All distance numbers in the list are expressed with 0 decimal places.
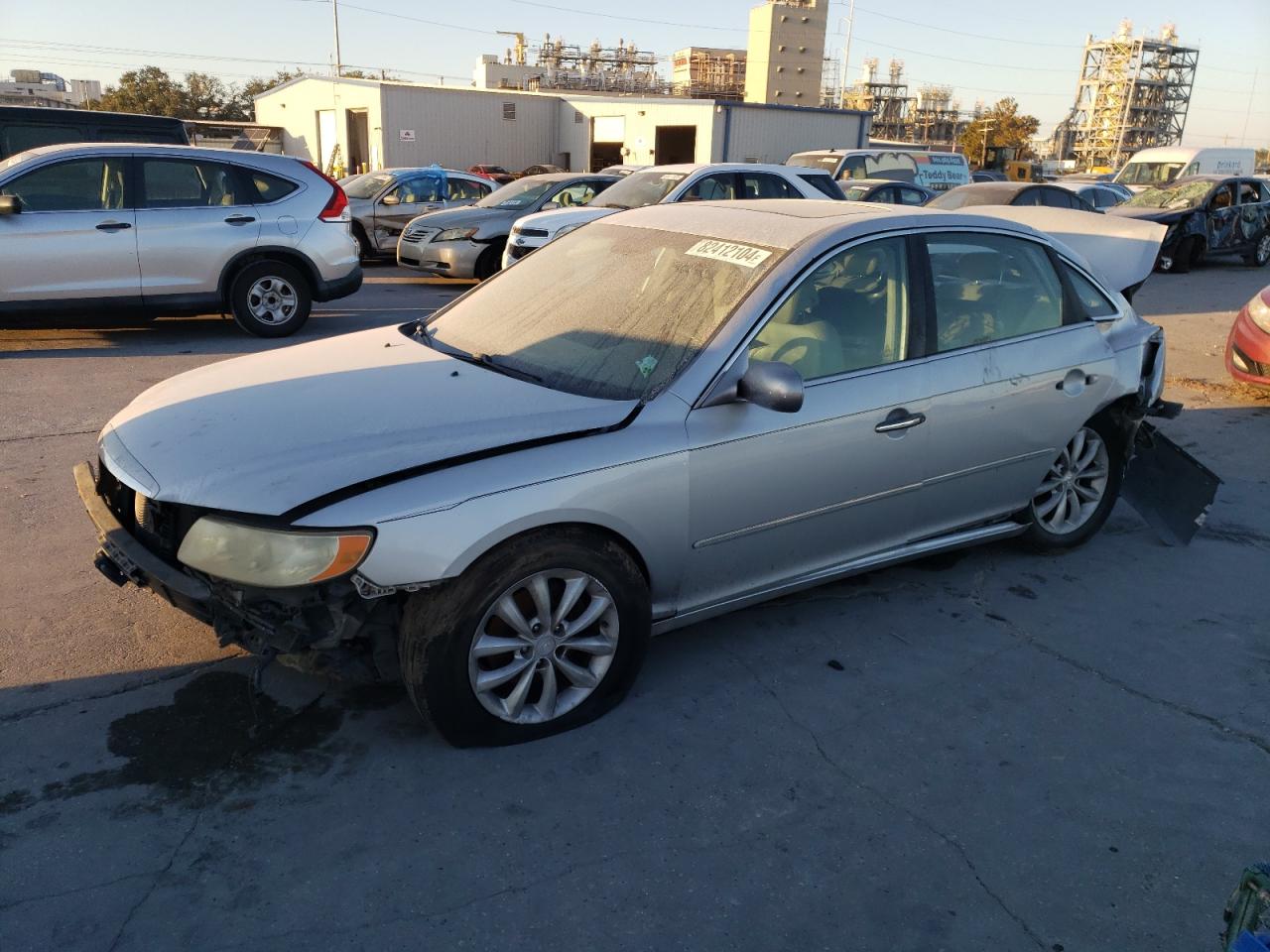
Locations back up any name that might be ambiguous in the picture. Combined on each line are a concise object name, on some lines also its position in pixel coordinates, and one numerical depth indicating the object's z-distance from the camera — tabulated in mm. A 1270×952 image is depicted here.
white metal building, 35875
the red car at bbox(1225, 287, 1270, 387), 7720
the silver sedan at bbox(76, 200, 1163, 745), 2854
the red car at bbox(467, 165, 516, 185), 26380
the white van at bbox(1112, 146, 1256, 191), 22312
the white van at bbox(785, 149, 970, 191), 18875
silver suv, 8102
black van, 10062
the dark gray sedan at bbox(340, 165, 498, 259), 15352
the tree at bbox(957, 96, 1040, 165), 84688
